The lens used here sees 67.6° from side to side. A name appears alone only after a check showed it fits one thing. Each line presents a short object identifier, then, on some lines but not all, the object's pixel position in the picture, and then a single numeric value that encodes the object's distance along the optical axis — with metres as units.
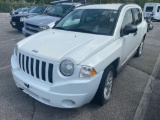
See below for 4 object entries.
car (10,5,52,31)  7.05
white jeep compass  1.77
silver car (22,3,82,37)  4.97
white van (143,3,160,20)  14.83
